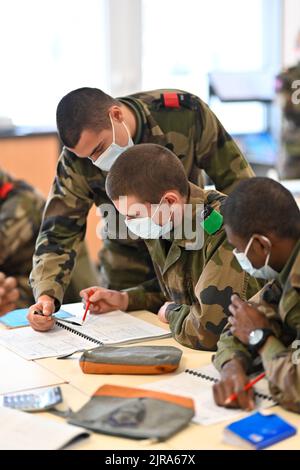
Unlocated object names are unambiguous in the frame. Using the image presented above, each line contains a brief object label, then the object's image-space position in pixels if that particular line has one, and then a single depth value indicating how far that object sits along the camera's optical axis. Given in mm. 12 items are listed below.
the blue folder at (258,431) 1978
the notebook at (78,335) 2541
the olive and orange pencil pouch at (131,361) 2327
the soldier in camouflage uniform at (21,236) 3589
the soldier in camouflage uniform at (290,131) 3937
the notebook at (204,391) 2096
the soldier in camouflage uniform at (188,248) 2449
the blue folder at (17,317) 2758
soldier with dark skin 2122
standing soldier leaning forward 2830
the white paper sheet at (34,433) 1987
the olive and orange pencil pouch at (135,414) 2021
